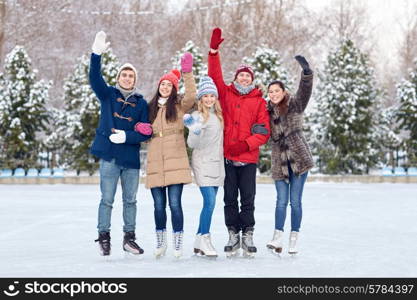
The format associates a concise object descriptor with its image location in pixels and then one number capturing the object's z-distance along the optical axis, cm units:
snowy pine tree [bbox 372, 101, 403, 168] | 2156
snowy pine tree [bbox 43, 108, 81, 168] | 2242
